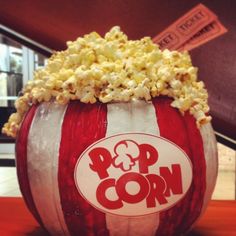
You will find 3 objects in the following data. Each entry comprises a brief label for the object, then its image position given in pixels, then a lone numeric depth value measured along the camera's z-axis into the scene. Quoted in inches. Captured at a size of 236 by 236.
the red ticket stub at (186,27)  64.0
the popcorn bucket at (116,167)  32.4
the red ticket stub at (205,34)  64.1
